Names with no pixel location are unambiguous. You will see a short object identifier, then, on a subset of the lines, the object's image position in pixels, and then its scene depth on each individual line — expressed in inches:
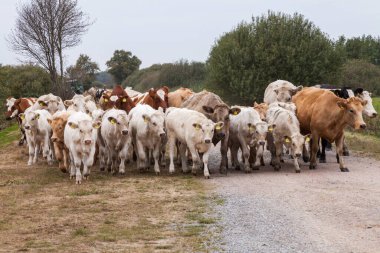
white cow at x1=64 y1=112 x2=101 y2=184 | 603.5
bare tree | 1865.2
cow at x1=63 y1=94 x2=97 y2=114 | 842.2
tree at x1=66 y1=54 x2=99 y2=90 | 2349.5
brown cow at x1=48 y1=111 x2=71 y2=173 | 656.4
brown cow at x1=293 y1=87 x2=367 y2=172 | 679.7
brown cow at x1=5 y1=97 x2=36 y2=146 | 1055.0
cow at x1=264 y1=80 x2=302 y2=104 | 908.6
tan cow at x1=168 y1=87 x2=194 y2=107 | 966.5
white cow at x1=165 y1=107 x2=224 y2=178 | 637.9
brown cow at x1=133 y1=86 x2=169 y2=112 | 874.1
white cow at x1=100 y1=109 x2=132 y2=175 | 653.3
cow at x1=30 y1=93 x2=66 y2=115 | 877.2
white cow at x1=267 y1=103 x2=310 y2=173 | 673.6
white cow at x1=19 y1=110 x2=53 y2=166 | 770.8
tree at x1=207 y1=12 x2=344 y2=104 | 1722.4
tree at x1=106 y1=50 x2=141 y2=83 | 3956.7
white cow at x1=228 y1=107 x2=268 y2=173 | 673.0
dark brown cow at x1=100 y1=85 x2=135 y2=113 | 823.7
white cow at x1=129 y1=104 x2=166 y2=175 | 663.1
